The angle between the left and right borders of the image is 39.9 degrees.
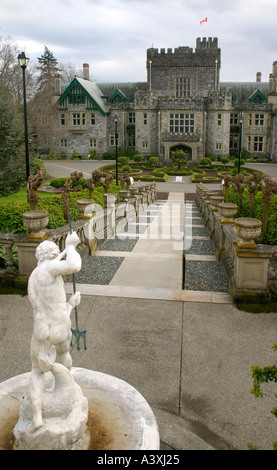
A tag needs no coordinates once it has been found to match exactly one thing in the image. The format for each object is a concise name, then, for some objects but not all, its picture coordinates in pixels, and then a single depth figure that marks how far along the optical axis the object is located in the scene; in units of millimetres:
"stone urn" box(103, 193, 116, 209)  14188
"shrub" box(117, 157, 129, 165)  49562
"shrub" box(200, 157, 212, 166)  49981
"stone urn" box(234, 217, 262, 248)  7434
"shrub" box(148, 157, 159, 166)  49188
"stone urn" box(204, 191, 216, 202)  17597
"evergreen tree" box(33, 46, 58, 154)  45531
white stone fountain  3217
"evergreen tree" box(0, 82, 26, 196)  20703
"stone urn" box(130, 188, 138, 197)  20016
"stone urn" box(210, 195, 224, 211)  14344
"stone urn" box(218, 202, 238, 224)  10383
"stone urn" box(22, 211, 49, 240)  7824
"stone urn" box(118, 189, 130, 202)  16703
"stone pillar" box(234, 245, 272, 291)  7344
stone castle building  54531
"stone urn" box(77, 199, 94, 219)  11156
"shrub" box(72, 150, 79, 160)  56700
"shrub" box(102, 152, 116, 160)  55656
